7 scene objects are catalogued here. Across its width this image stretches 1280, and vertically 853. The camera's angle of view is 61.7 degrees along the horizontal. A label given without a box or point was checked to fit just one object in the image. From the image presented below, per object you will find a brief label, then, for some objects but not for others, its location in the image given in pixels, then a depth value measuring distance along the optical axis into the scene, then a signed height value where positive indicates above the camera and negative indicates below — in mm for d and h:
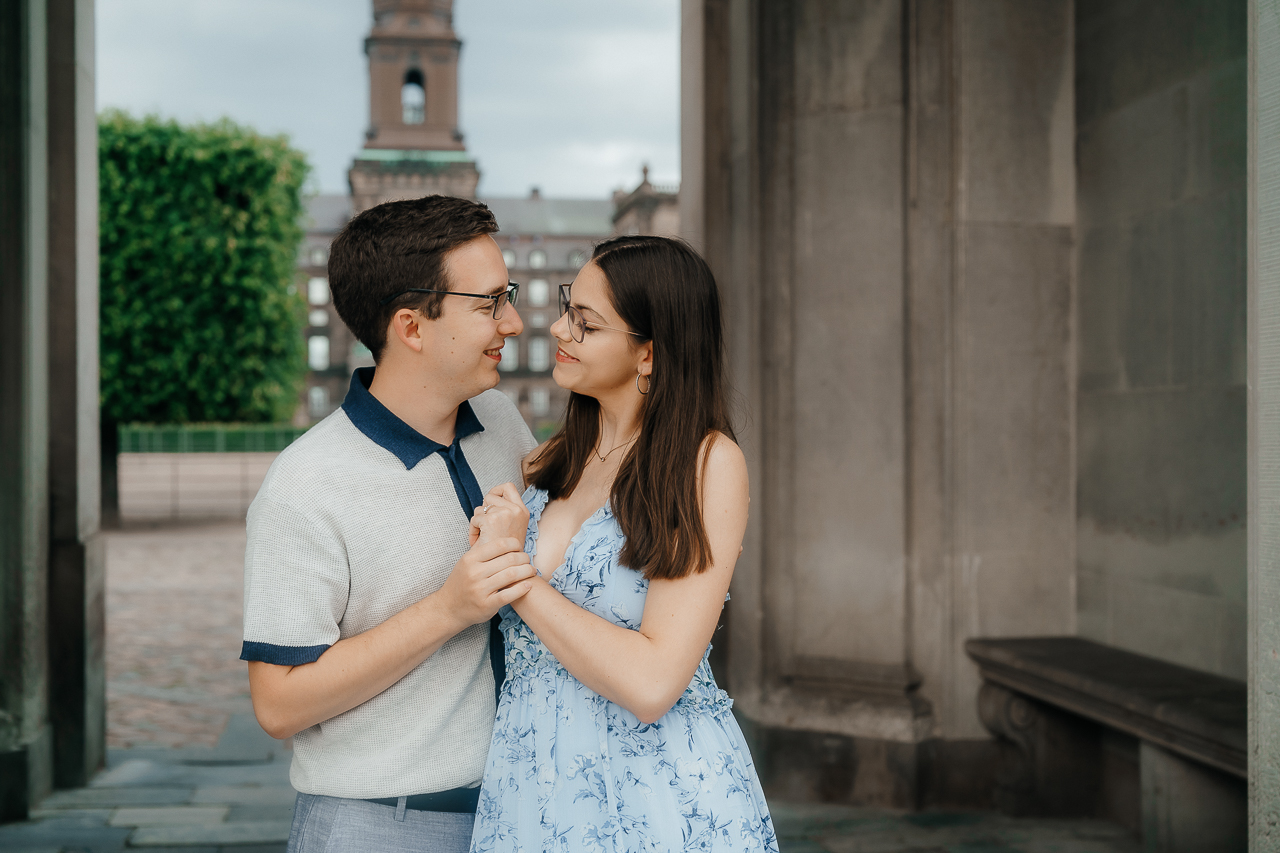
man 1636 -224
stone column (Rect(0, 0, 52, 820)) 4625 +56
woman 1710 -311
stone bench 3514 -1211
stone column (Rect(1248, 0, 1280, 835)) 2387 -6
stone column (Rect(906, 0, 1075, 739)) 4562 +393
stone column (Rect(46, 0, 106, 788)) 4945 +26
